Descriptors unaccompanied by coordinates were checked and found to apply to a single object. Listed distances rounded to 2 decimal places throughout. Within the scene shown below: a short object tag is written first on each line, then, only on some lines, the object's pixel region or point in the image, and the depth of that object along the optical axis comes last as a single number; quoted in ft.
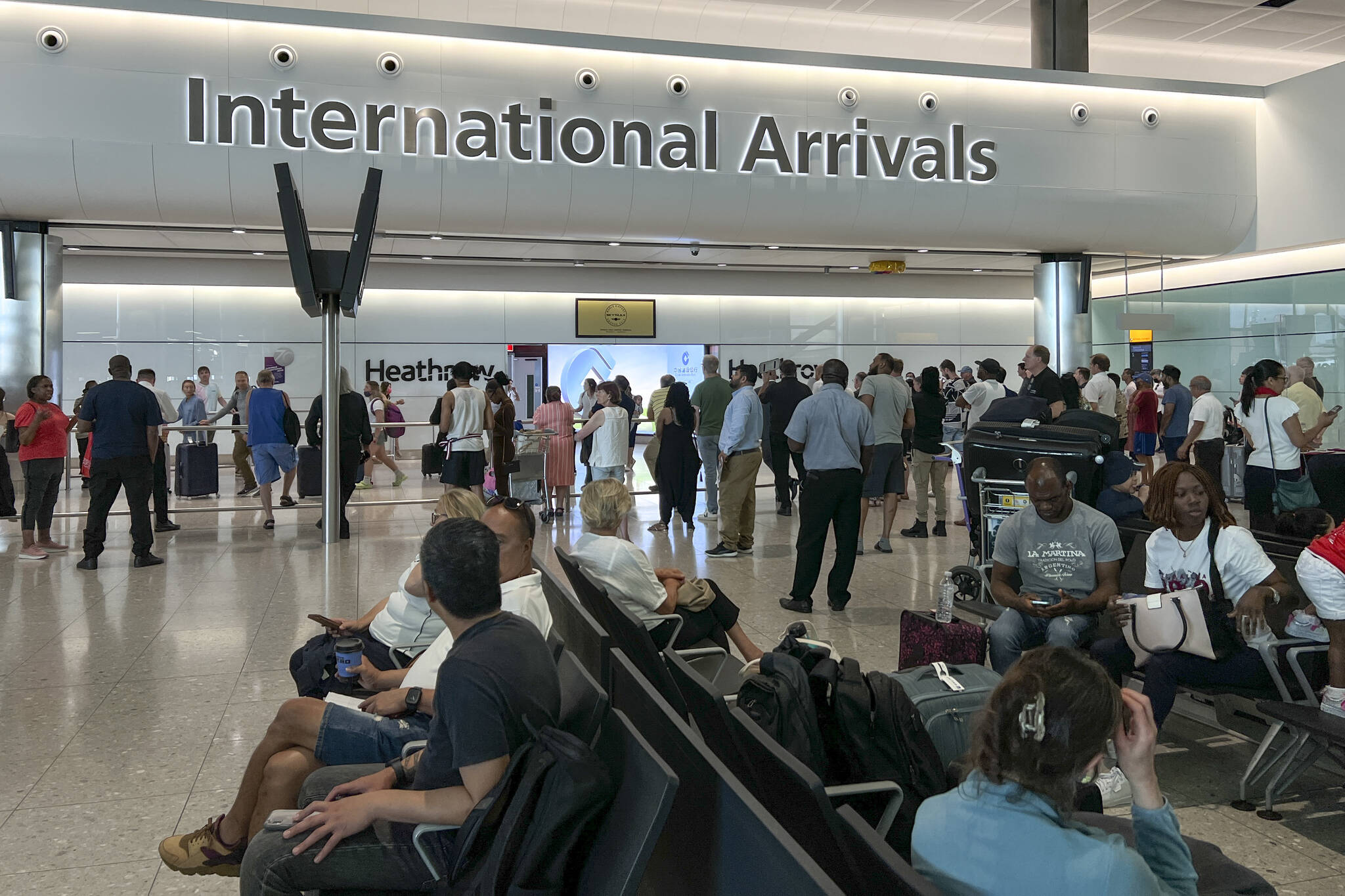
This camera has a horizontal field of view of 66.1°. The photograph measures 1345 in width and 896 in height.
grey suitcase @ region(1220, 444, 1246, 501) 45.96
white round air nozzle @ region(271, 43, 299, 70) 40.96
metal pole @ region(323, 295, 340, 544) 33.32
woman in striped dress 38.04
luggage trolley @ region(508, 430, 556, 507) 38.47
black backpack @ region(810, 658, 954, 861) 7.90
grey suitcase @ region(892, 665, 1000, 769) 9.25
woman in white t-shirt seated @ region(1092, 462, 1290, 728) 12.28
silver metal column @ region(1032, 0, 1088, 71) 50.75
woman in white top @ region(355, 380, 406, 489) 47.88
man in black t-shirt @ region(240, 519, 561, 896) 7.23
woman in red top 29.30
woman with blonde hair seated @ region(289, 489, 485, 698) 12.53
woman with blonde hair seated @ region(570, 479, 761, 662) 13.52
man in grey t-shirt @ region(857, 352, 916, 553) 31.99
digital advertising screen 71.31
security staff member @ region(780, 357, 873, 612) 22.57
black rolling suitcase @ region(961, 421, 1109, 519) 19.44
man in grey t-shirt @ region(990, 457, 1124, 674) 14.08
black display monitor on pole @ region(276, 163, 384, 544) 33.12
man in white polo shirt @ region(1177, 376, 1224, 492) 38.93
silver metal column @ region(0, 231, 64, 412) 39.34
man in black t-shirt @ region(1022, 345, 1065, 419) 29.94
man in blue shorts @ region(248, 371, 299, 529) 37.70
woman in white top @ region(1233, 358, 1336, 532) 29.07
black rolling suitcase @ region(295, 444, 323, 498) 44.73
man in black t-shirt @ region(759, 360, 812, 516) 35.78
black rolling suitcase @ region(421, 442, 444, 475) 37.73
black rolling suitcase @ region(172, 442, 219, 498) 41.93
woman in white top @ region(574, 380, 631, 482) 35.88
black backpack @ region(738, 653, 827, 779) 7.92
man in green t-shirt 35.65
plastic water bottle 16.10
